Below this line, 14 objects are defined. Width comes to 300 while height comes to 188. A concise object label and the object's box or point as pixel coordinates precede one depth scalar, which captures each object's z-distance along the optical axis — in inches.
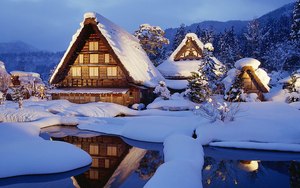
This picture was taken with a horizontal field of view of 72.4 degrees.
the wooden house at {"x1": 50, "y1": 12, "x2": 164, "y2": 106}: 709.9
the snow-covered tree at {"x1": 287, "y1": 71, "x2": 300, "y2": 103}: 680.0
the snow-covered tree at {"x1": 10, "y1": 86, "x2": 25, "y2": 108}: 782.7
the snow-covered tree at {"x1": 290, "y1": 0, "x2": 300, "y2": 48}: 1050.7
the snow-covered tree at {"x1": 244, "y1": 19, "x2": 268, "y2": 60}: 1408.7
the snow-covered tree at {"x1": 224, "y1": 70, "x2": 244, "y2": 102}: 668.7
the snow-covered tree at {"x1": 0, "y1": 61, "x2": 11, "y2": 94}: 1282.0
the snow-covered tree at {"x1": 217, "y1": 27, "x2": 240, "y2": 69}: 1556.8
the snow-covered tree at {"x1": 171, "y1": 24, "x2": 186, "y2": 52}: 1818.4
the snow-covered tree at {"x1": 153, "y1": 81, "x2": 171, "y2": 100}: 775.1
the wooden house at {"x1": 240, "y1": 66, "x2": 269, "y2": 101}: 718.6
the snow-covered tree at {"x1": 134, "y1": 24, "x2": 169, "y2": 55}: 1307.8
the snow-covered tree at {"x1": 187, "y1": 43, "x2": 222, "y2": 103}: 704.4
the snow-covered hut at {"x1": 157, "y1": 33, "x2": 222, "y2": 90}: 1073.8
